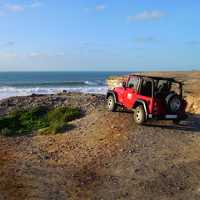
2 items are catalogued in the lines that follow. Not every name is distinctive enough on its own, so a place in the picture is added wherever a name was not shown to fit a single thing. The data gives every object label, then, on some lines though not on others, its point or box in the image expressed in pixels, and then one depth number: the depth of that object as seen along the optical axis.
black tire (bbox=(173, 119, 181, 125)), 9.60
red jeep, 9.18
